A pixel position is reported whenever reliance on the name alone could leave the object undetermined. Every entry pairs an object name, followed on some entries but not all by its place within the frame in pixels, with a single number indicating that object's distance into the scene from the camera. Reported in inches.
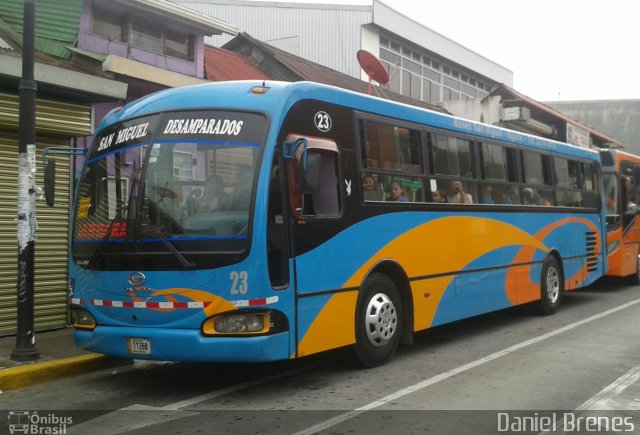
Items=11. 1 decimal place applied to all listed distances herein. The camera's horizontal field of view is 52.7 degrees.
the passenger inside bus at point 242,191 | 226.1
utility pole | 284.0
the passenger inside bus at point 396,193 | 291.3
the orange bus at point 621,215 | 561.9
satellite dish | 441.4
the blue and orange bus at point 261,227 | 223.1
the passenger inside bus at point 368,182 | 275.9
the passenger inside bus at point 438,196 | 319.6
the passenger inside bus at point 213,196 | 226.7
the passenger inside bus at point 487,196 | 362.1
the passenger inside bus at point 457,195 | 334.9
